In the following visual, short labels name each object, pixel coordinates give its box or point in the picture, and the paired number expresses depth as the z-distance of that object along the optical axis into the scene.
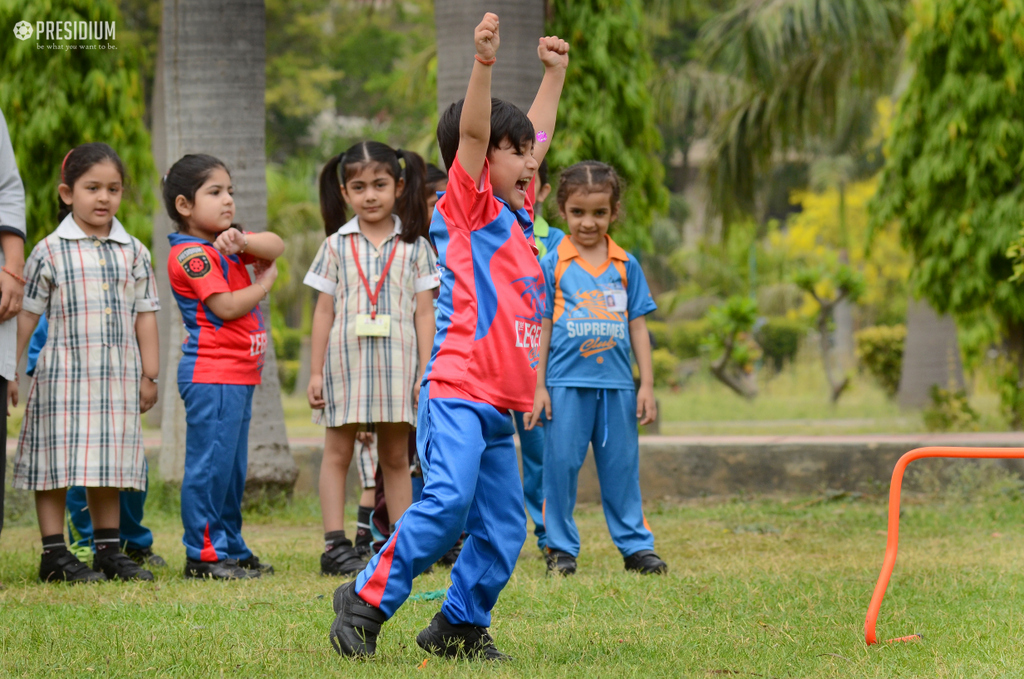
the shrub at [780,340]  48.06
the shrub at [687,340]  48.53
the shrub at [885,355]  31.16
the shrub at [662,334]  49.31
